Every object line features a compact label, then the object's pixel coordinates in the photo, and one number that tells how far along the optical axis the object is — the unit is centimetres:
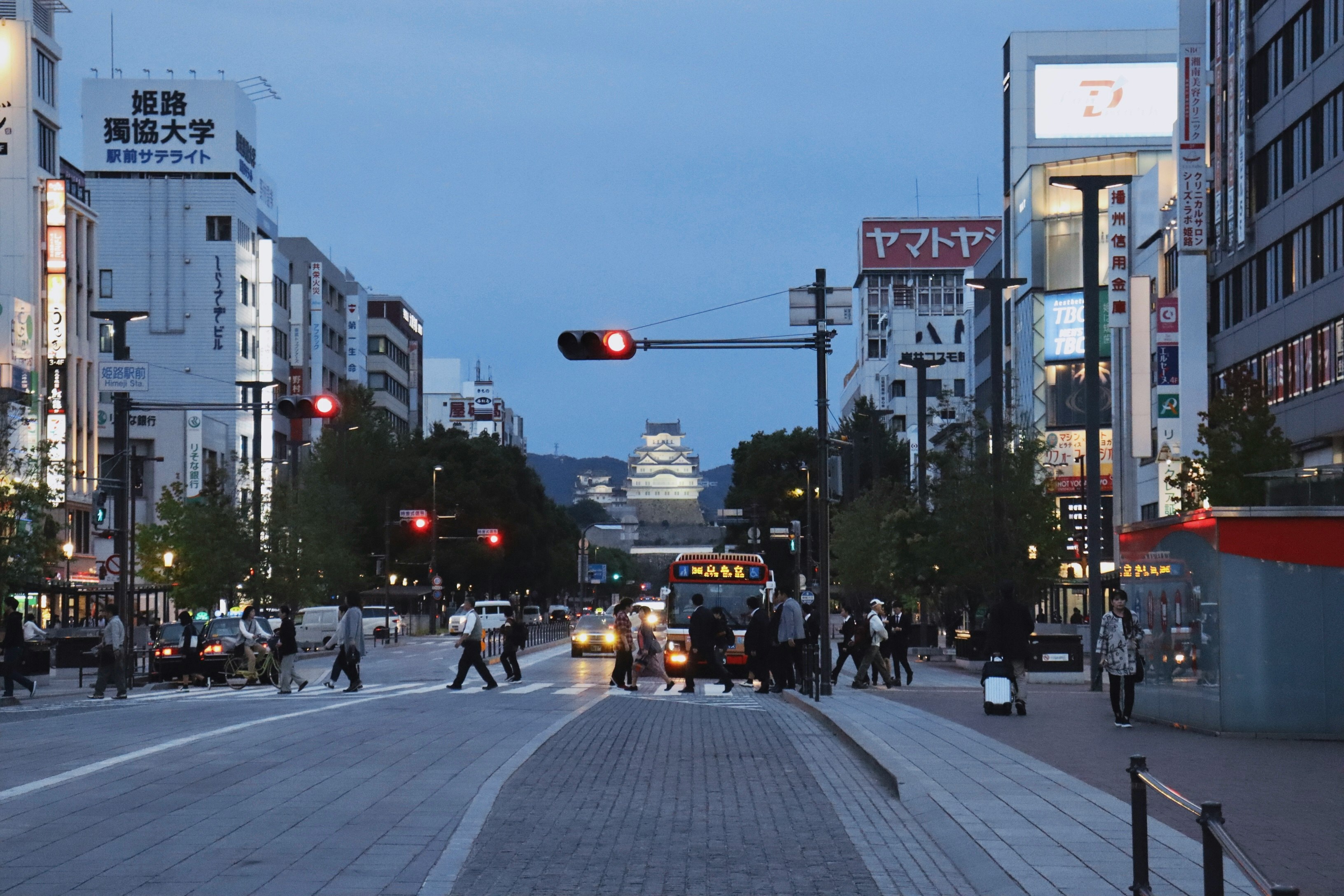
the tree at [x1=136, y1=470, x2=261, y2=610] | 6203
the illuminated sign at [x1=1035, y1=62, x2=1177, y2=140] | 9031
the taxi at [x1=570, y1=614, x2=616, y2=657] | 5969
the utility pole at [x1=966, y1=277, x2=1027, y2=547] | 4325
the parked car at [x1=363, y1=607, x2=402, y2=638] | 8188
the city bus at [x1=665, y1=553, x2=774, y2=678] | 4600
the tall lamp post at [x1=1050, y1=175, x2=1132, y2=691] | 3288
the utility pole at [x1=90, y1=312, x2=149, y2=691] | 3762
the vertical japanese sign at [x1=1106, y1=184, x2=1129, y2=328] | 6462
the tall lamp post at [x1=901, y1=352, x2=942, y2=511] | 5756
